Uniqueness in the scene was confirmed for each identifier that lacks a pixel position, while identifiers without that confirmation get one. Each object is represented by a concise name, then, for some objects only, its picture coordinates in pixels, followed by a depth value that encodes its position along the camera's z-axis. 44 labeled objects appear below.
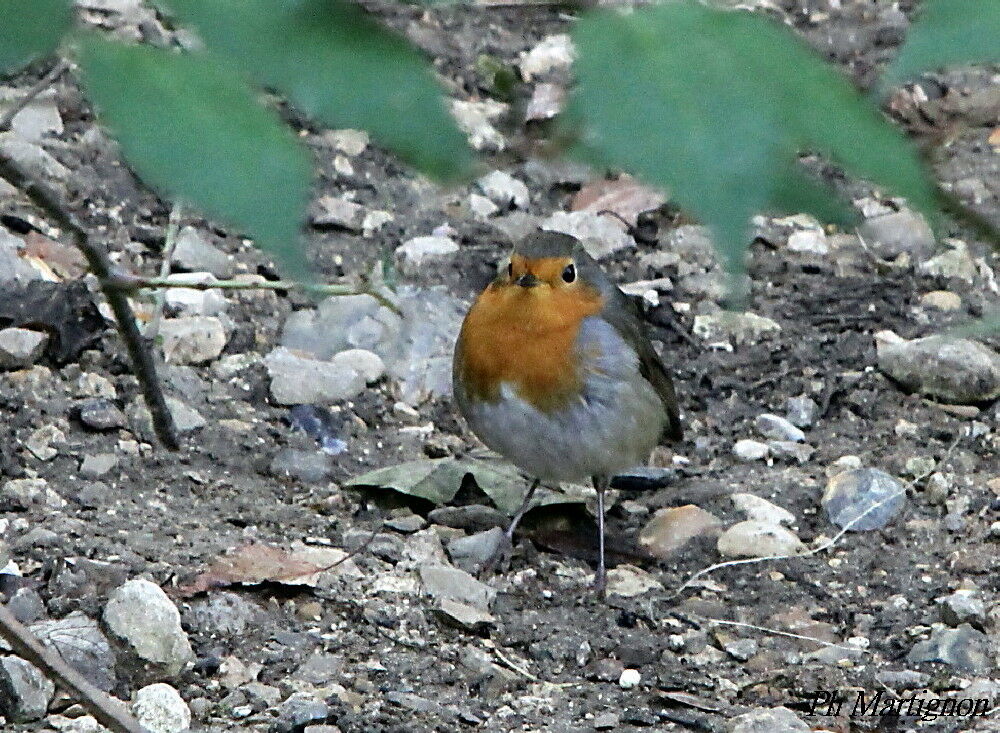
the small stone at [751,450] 8.10
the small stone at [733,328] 9.16
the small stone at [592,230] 9.82
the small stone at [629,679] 6.03
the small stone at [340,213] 9.47
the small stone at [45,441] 7.09
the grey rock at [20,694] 5.16
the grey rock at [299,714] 5.34
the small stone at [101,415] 7.41
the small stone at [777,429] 8.26
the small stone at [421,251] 9.39
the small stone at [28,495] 6.60
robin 7.35
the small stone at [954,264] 9.82
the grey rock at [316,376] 8.08
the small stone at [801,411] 8.40
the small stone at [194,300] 8.59
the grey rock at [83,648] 5.36
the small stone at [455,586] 6.51
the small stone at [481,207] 10.00
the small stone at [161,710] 5.26
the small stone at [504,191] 10.12
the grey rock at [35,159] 8.48
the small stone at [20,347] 7.61
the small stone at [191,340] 8.22
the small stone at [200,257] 8.72
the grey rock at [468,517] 7.41
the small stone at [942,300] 9.50
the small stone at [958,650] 6.12
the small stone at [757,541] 7.18
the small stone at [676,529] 7.36
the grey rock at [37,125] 8.32
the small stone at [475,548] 6.95
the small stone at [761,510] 7.44
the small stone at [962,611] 6.47
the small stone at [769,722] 5.47
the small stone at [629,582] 6.90
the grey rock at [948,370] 8.49
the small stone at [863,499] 7.41
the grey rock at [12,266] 8.08
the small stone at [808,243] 9.96
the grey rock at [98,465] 7.05
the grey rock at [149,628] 5.52
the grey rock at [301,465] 7.46
